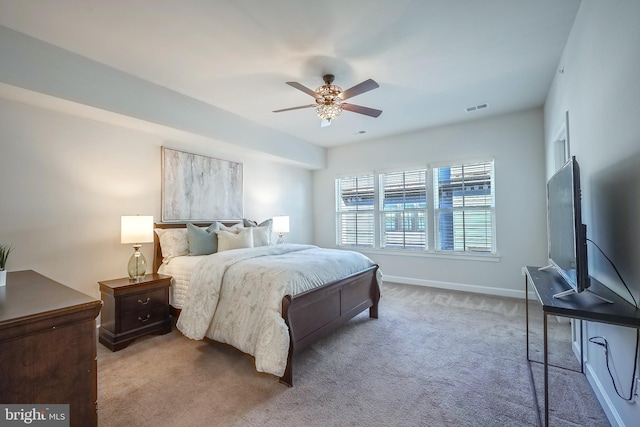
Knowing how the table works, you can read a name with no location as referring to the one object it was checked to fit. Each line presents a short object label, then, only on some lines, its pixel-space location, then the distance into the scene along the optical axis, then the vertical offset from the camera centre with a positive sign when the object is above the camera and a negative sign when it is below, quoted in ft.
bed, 6.89 -2.38
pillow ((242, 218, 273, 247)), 13.07 -0.75
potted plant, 5.53 -0.99
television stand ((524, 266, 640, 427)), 3.95 -1.44
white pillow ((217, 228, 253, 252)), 11.74 -0.91
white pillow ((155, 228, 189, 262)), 11.25 -0.94
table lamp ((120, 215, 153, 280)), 9.73 -0.54
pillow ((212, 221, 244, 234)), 12.91 -0.40
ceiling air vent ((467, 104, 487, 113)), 12.84 +5.20
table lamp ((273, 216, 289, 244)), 16.72 -0.30
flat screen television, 4.80 -0.26
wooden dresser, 3.54 -1.80
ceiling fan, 8.75 +3.98
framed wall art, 12.32 +1.58
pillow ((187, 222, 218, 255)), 11.55 -0.88
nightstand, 8.80 -3.01
